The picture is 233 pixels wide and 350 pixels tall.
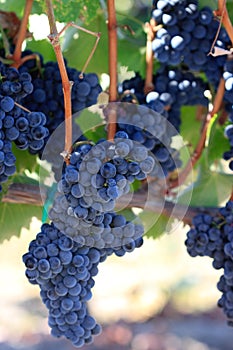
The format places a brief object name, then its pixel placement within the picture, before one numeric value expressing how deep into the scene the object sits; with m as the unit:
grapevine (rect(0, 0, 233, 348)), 1.14
